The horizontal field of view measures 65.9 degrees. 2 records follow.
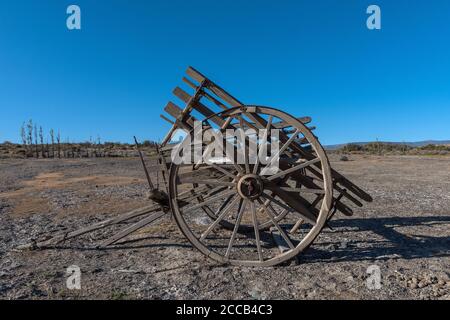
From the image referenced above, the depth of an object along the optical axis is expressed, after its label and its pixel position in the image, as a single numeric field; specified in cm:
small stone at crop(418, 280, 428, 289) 471
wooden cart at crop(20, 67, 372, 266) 523
